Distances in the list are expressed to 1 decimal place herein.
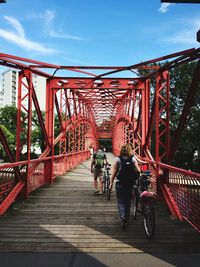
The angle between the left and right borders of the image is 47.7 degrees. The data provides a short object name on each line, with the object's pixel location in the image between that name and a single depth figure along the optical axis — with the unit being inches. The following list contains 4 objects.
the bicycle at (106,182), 264.5
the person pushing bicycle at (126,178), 159.7
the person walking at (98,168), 262.7
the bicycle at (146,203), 142.8
